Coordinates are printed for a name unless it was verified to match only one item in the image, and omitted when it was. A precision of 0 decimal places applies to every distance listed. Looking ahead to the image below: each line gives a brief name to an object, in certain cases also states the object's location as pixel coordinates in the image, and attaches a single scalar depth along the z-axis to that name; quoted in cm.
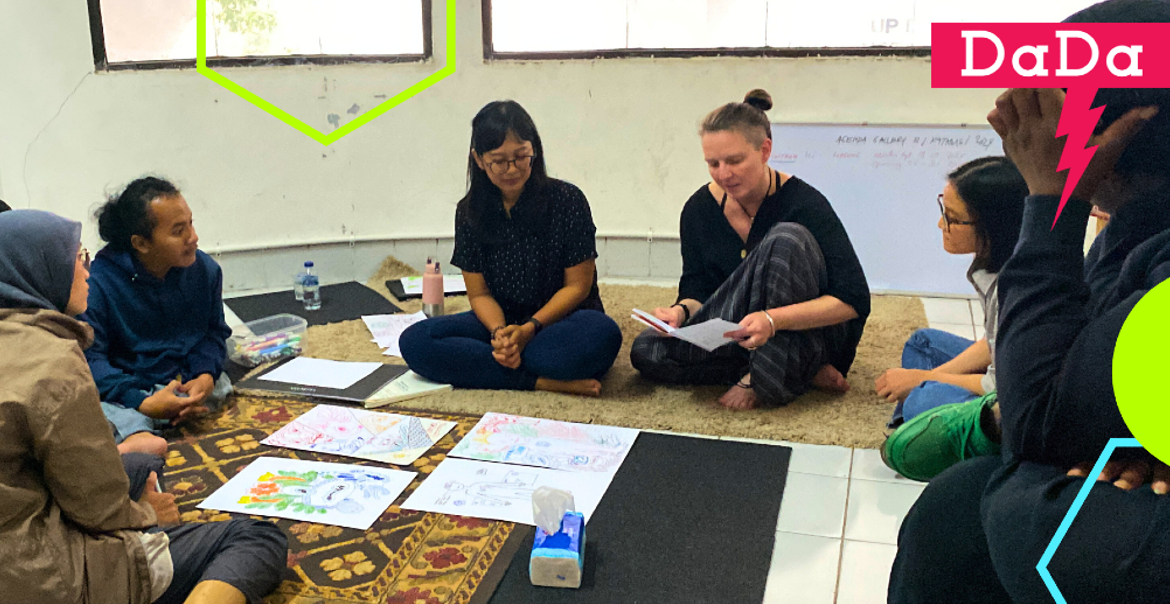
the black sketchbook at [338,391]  230
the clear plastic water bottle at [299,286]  334
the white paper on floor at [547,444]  191
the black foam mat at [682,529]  145
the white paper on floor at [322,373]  241
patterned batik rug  146
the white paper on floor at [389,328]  276
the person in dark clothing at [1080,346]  71
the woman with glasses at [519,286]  230
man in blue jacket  205
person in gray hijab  113
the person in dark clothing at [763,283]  212
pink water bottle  309
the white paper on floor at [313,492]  170
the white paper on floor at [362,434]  197
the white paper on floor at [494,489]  171
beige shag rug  208
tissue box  144
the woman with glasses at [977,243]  167
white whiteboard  338
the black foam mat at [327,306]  318
